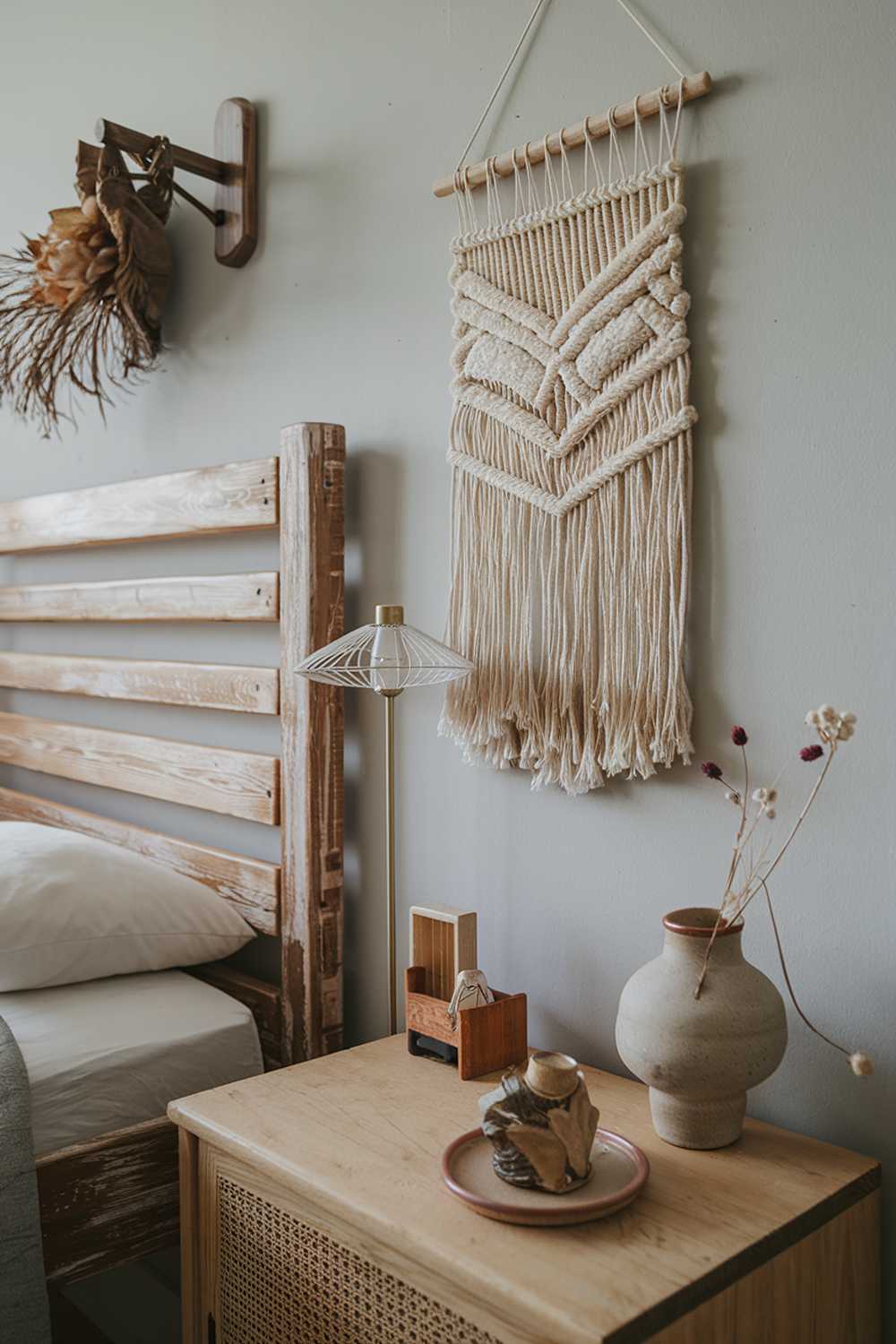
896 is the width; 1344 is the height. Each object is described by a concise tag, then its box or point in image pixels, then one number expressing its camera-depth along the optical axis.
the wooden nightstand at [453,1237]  0.96
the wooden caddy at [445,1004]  1.42
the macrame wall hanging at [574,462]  1.35
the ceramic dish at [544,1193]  1.03
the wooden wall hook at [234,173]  1.95
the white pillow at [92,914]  1.65
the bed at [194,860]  1.49
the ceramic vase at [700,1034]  1.13
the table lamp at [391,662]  1.51
